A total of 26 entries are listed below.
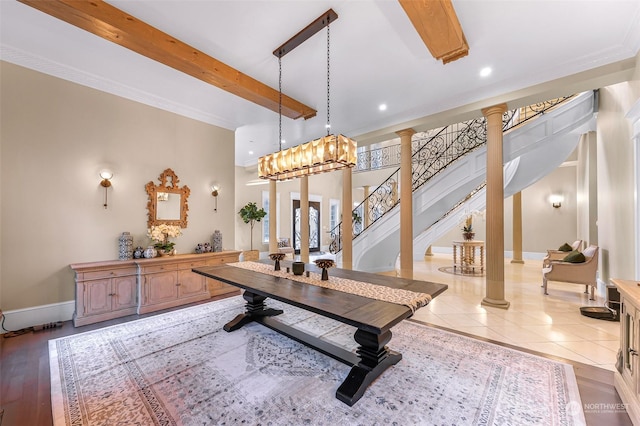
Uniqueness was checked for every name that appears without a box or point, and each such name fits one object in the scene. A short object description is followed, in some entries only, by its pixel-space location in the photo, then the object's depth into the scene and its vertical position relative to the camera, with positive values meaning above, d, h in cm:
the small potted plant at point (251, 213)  877 +15
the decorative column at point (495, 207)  395 +17
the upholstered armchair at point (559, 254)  577 -79
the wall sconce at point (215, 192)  505 +49
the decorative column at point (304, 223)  702 -14
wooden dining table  185 -67
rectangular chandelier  281 +68
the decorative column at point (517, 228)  809 -31
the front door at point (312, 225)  1061 -31
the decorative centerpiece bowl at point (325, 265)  275 -49
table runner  210 -66
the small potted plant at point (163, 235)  410 -29
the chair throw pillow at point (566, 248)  578 -65
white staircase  489 +90
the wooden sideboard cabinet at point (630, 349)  173 -92
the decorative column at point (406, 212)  490 +11
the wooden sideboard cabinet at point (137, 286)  339 -99
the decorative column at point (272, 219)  782 -4
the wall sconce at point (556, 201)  830 +55
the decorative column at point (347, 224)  588 -14
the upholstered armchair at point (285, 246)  927 -103
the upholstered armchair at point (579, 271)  429 -87
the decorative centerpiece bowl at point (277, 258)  326 -50
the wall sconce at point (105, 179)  375 +55
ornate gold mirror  427 +27
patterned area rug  181 -136
